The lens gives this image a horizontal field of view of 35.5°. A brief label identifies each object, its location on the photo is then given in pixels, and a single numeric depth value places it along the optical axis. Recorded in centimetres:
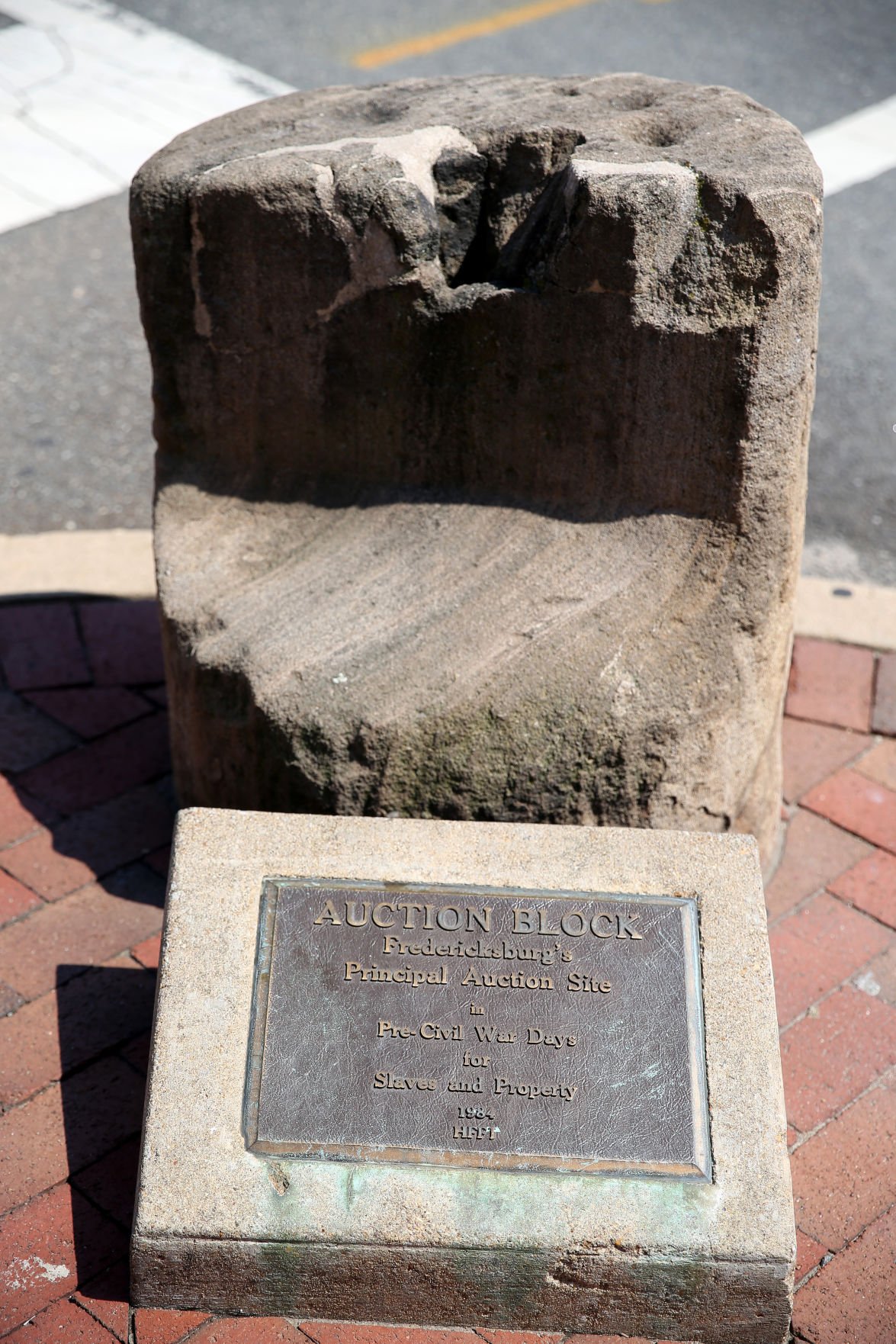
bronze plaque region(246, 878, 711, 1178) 205
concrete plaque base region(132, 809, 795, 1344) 202
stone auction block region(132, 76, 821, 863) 247
